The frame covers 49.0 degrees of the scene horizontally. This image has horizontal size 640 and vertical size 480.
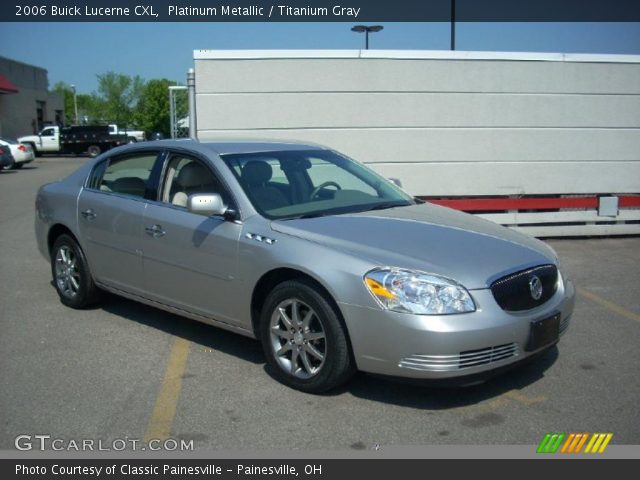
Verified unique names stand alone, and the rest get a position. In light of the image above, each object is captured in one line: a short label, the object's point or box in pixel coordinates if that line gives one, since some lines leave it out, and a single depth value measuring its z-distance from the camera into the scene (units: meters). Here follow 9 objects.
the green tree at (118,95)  65.50
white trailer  9.55
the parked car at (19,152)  27.58
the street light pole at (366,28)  18.89
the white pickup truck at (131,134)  40.16
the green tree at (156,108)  55.31
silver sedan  3.94
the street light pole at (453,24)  14.57
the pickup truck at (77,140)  39.66
